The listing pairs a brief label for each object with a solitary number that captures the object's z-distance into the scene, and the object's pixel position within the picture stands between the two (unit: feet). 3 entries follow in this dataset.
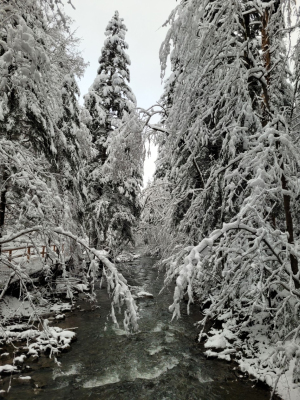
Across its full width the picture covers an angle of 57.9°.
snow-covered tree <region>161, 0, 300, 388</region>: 11.36
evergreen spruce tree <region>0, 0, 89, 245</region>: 10.28
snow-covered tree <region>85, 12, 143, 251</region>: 53.67
